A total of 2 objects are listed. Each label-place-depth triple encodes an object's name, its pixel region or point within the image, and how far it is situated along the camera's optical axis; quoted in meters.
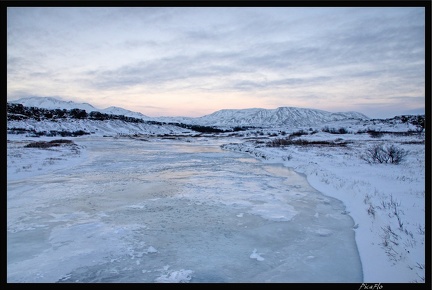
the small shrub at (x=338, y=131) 68.19
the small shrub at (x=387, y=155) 16.77
